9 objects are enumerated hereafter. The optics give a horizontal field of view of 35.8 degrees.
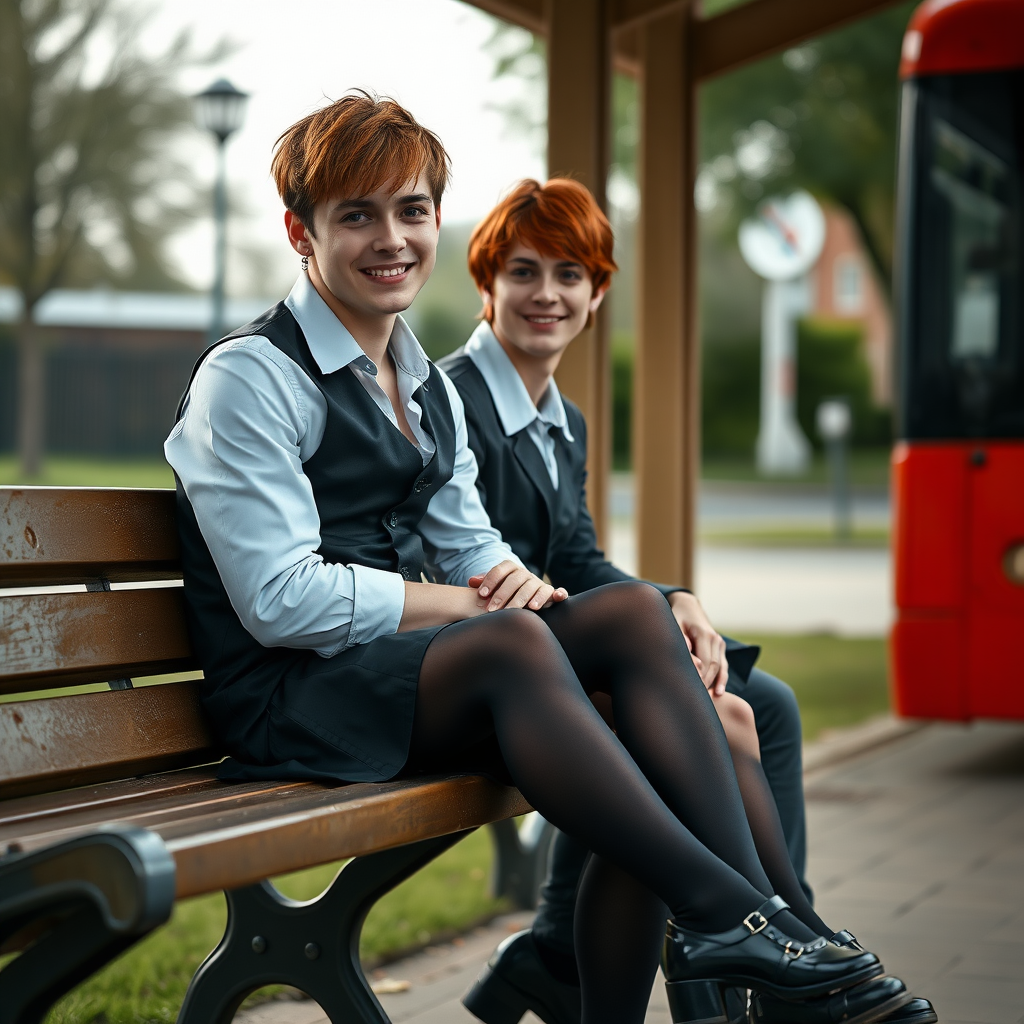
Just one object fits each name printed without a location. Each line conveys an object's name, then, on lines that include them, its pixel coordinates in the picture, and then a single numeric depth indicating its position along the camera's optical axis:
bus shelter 5.21
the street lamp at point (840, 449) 23.50
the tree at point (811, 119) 17.61
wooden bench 1.95
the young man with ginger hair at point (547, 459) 3.05
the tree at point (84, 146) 19.56
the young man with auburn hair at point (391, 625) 2.36
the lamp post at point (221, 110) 10.36
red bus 5.99
